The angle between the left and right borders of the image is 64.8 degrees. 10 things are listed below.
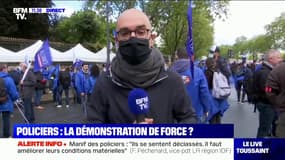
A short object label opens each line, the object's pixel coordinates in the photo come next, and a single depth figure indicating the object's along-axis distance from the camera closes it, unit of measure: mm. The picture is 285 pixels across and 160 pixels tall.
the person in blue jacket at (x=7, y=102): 5000
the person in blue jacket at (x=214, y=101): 4177
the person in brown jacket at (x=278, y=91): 2671
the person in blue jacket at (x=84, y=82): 7611
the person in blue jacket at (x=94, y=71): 7256
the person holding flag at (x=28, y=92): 6506
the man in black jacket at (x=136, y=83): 1181
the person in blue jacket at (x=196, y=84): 3454
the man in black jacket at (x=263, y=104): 4292
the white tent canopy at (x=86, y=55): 13003
